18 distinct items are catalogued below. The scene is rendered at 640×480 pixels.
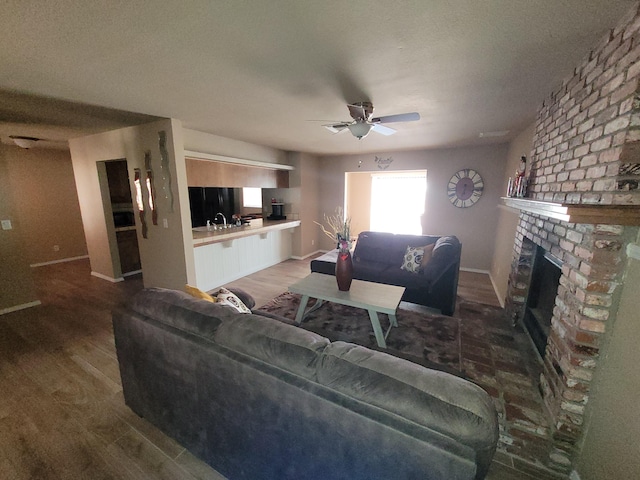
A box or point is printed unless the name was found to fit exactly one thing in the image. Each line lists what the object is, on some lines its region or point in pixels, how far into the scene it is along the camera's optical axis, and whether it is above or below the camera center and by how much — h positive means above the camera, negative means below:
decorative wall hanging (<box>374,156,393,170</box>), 5.48 +0.70
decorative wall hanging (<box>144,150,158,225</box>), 3.22 +0.04
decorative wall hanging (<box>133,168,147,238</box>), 3.40 -0.13
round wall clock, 4.71 +0.13
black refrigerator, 4.24 -0.20
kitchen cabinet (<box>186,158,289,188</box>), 3.54 +0.29
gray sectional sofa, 0.81 -0.81
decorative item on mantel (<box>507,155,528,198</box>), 2.60 +0.13
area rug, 2.40 -1.51
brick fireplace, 1.18 -0.07
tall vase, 2.64 -0.81
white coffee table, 2.40 -1.04
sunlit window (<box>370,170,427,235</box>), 7.04 -0.21
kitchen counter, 3.57 -0.63
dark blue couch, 3.09 -1.05
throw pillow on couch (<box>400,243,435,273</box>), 3.47 -0.90
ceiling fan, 2.15 +0.67
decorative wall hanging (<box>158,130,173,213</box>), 3.03 +0.28
